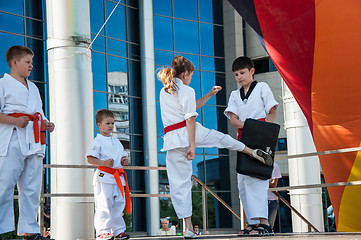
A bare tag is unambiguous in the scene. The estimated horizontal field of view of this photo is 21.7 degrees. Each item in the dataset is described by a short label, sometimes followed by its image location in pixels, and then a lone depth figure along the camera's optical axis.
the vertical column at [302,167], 26.36
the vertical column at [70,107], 15.37
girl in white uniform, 9.51
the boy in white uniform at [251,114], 10.09
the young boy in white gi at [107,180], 10.64
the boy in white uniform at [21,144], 8.37
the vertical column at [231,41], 50.27
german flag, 11.23
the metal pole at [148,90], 42.92
